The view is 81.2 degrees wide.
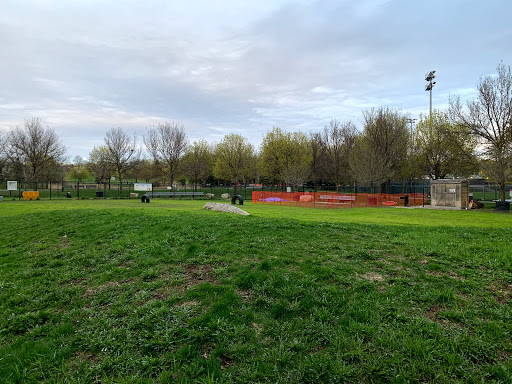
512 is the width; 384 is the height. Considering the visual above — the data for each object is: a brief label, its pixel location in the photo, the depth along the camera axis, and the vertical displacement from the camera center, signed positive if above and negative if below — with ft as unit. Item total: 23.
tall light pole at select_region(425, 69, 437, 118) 163.84 +60.18
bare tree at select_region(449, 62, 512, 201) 77.87 +17.18
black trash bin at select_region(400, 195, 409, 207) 91.69 -4.55
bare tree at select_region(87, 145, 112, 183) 183.21 +15.22
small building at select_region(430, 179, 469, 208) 82.94 -1.95
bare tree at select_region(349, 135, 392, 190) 109.91 +6.94
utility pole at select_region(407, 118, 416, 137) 130.13 +29.12
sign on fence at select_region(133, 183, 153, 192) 130.77 +0.03
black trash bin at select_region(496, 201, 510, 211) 70.95 -4.78
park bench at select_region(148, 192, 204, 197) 124.69 -3.05
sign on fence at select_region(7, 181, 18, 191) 109.19 +0.91
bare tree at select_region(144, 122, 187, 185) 169.78 +23.33
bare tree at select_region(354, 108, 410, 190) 116.26 +18.69
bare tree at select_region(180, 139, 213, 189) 186.39 +16.53
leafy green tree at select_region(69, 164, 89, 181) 243.15 +11.71
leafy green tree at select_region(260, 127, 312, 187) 154.10 +17.55
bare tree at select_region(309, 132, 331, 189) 169.48 +14.04
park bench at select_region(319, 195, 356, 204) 85.92 -3.61
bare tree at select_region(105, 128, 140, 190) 174.60 +20.32
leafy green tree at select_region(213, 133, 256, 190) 161.68 +14.87
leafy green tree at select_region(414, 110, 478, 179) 91.40 +13.25
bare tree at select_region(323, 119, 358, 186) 167.22 +22.14
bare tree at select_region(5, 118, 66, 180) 151.84 +18.63
